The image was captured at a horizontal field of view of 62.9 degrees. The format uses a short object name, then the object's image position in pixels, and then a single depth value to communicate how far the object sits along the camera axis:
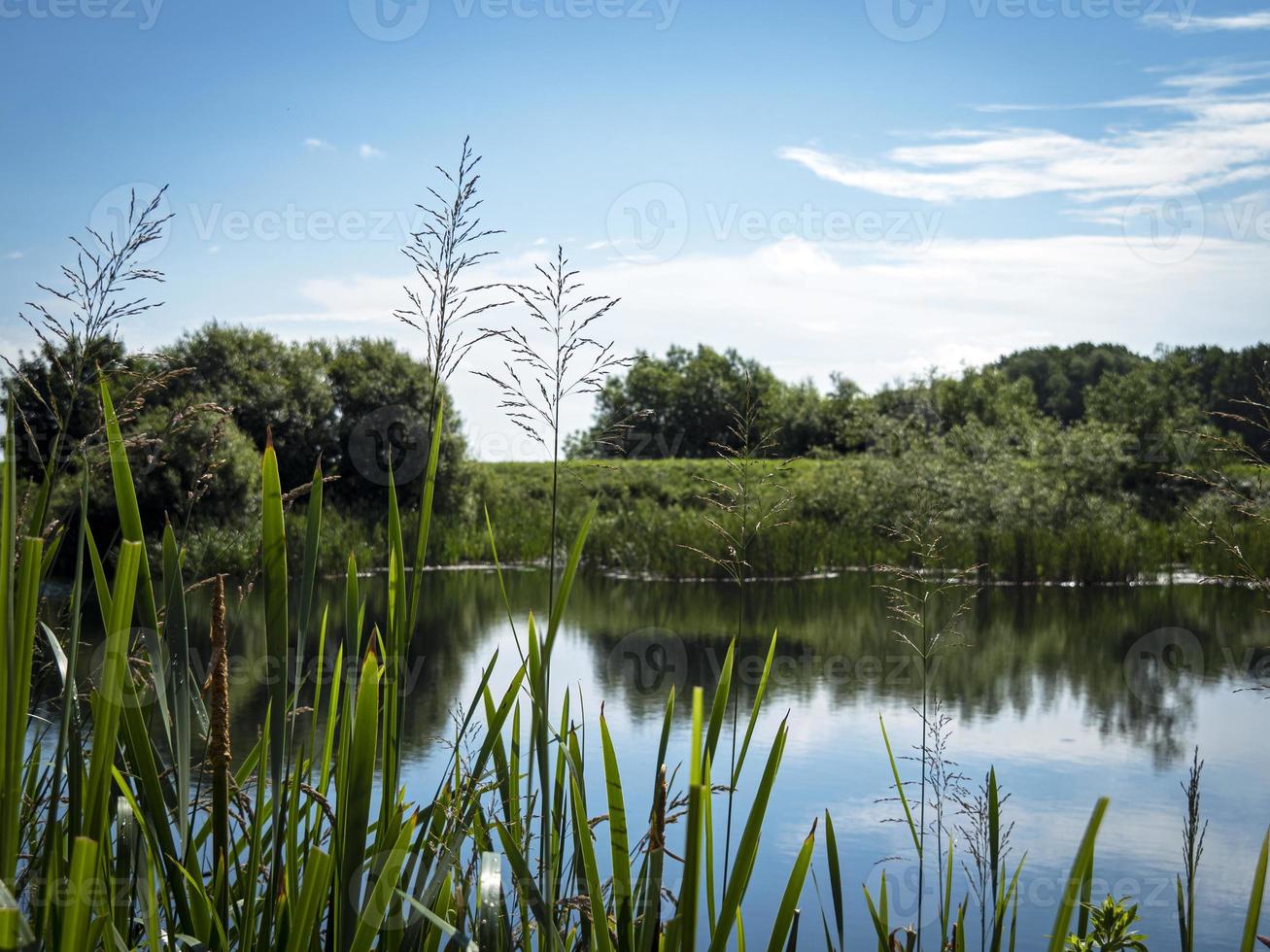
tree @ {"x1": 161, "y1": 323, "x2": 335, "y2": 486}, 12.68
